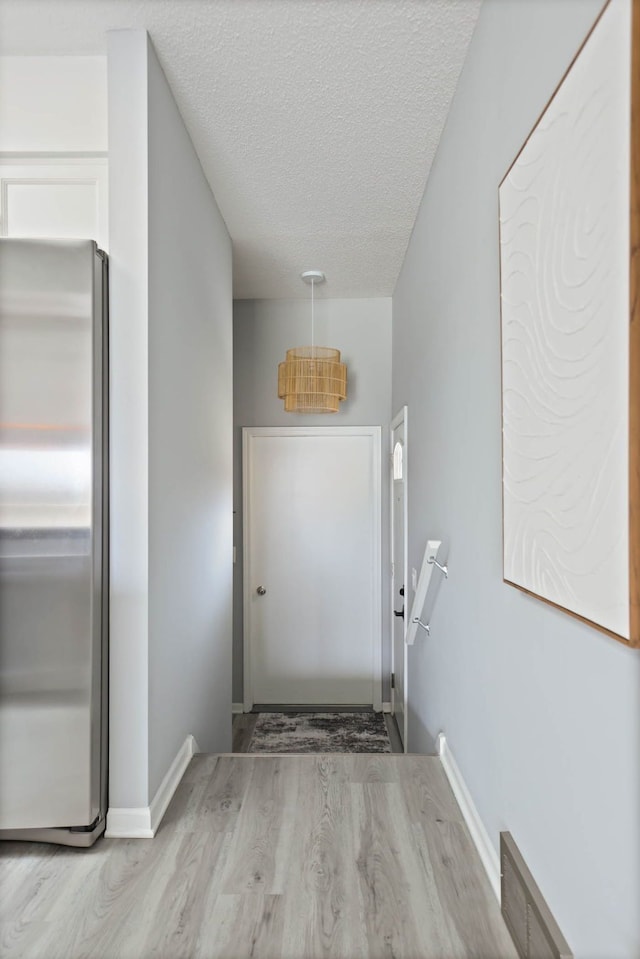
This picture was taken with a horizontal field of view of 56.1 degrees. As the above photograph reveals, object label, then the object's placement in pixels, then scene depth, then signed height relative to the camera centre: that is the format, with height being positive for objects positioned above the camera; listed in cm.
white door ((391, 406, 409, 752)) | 347 -56
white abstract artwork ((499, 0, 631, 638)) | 76 +21
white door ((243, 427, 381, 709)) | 420 -61
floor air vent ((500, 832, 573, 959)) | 102 -81
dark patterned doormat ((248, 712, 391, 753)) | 367 -163
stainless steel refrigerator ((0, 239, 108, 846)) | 158 -17
